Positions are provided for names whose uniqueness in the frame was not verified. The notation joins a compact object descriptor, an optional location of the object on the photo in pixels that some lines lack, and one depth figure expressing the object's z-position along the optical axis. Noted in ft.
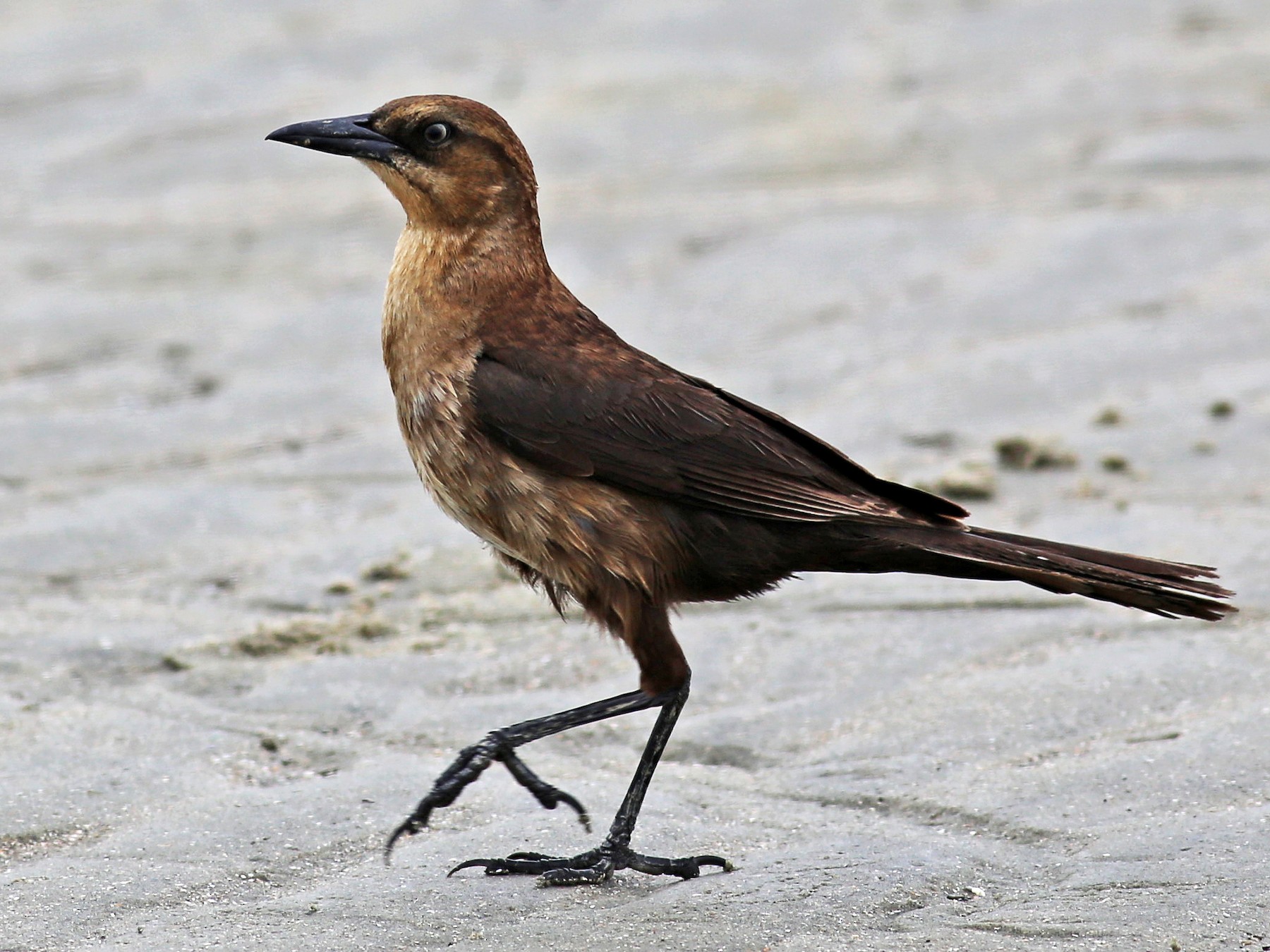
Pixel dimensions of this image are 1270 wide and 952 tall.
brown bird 27.20
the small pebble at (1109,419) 44.09
